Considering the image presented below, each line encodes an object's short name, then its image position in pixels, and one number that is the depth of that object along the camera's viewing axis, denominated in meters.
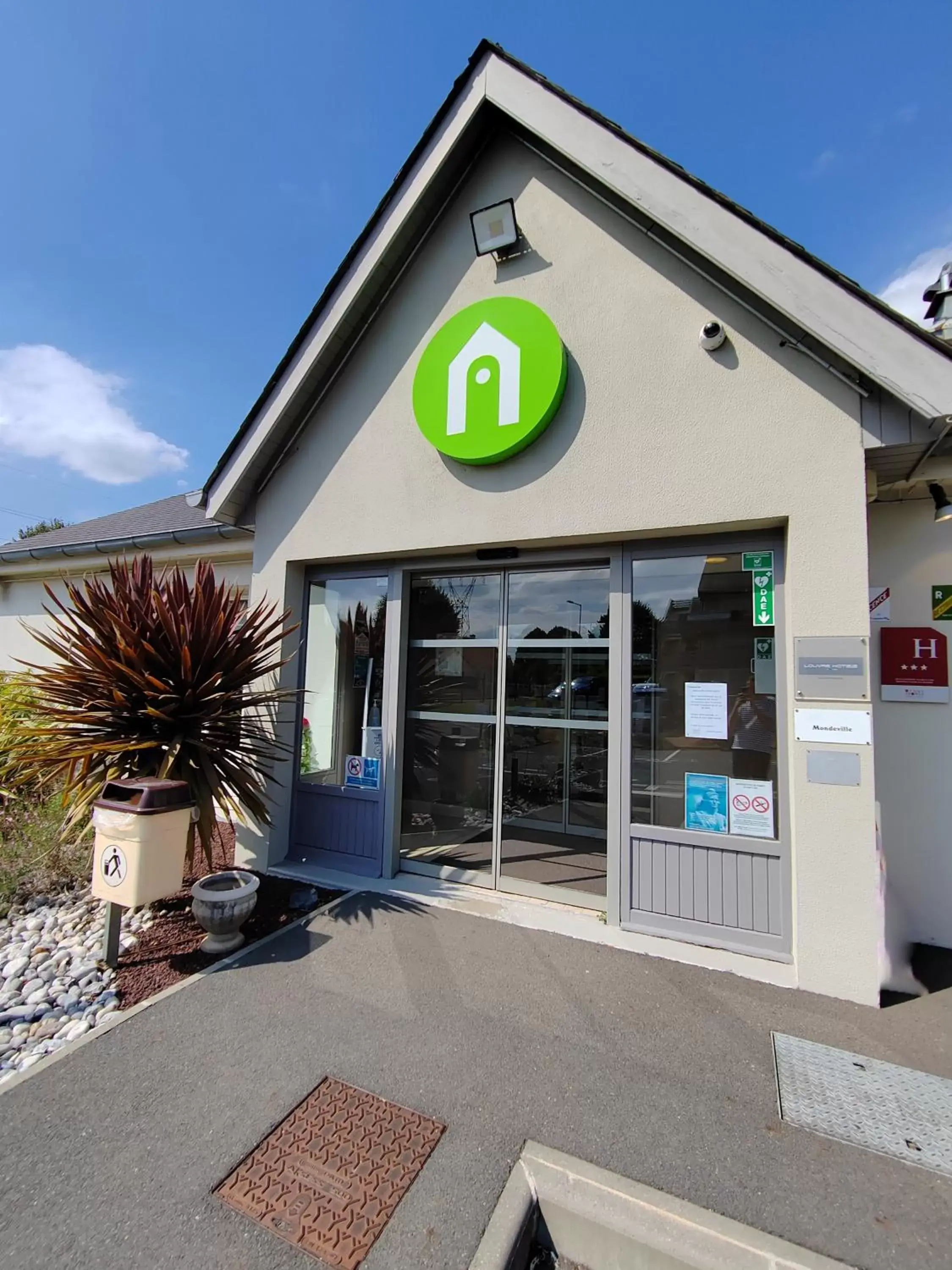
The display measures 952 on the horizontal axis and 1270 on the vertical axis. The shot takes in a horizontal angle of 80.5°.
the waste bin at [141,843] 3.48
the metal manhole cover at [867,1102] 2.45
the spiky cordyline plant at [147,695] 4.27
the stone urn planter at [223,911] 3.94
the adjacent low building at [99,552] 7.10
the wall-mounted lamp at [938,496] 4.14
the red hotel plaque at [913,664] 4.21
